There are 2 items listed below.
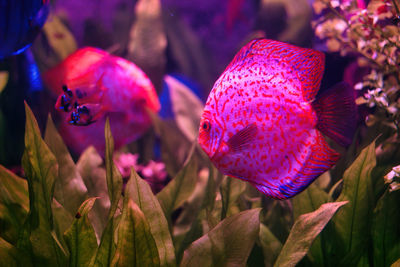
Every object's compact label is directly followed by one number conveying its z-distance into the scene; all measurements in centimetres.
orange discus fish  80
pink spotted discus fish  75
